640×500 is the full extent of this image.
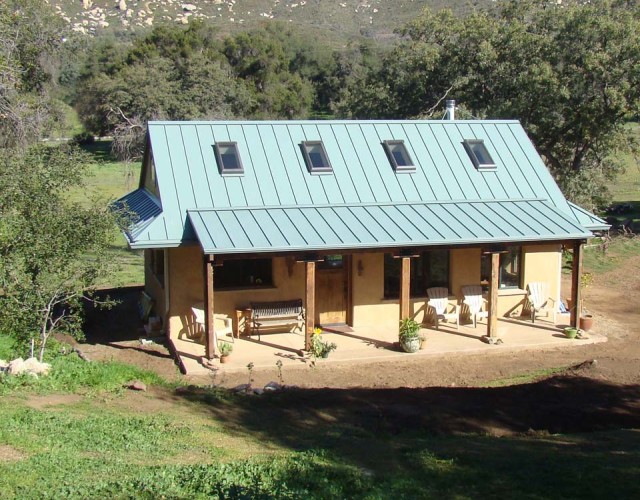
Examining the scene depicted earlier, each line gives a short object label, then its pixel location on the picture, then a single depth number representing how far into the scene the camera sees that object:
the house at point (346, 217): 15.80
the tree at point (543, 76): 28.42
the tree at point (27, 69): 28.72
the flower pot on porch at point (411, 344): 15.90
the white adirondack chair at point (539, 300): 18.36
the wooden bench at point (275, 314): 16.66
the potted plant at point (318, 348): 15.48
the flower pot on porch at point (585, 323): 17.67
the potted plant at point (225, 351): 15.09
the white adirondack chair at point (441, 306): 17.64
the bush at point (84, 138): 55.16
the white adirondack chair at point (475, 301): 17.78
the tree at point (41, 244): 13.00
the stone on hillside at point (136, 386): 12.82
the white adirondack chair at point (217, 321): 16.12
